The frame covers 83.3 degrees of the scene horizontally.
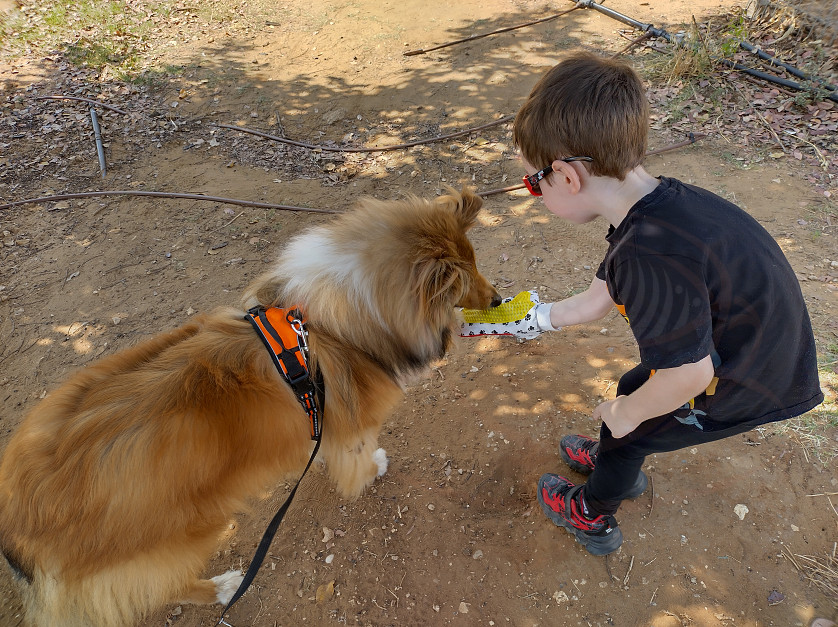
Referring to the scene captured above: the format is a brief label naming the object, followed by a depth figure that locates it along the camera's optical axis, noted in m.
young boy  1.55
